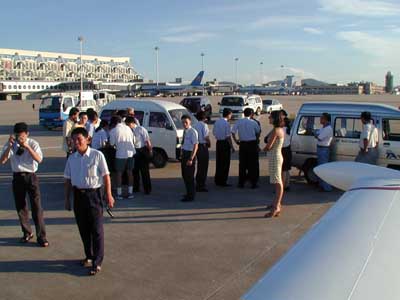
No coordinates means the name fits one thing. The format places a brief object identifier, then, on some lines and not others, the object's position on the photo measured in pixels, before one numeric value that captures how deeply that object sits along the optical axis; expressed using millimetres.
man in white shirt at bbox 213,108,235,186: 10164
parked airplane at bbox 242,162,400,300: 1712
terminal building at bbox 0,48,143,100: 107500
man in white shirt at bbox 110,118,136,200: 8750
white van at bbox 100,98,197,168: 12562
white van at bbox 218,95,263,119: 30469
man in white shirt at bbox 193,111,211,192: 9523
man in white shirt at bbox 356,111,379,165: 8750
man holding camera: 6113
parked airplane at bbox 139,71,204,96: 97000
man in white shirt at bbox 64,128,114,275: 5336
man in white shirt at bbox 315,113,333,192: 9375
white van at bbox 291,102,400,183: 9297
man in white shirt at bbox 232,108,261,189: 10008
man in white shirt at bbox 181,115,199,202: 8625
